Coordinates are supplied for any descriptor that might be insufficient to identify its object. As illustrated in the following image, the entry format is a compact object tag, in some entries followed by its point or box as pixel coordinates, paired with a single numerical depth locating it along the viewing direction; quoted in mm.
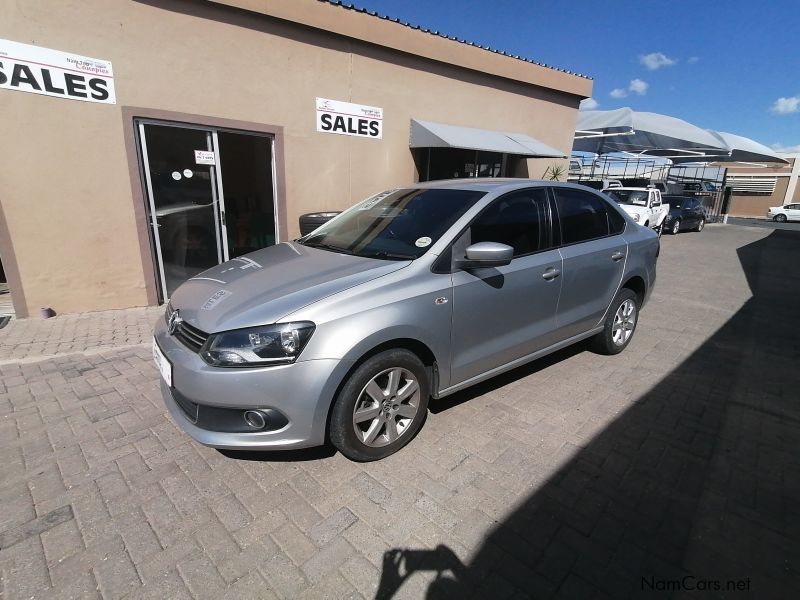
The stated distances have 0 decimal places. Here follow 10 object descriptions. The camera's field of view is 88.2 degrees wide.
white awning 7516
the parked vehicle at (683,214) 17203
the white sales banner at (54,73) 4465
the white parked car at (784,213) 28406
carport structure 16359
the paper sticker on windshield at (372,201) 3794
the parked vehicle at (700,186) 28500
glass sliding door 5508
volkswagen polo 2199
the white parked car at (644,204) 14328
